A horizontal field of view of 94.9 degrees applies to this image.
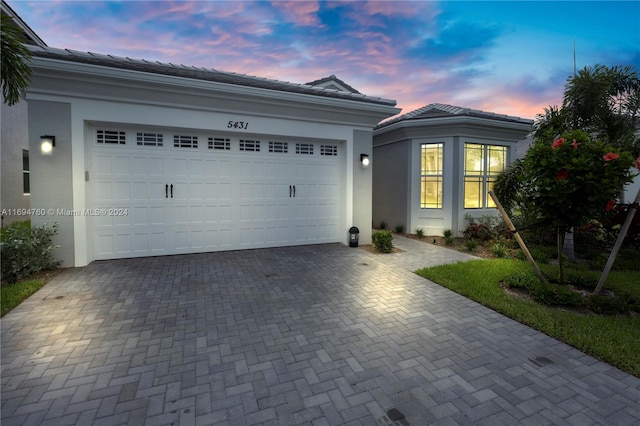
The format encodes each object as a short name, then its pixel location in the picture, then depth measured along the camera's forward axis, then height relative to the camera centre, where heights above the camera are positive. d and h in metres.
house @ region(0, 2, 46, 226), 9.08 +1.19
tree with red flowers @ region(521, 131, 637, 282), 4.04 +0.31
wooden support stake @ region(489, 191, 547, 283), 4.75 -0.94
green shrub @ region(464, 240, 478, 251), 8.06 -1.28
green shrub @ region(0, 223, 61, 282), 5.01 -0.93
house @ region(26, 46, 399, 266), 5.80 +0.98
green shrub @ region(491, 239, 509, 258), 7.33 -1.30
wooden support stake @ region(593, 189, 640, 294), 4.39 -0.65
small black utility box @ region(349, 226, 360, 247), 8.14 -1.02
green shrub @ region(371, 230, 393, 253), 7.59 -1.09
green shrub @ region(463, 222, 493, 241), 9.21 -1.04
